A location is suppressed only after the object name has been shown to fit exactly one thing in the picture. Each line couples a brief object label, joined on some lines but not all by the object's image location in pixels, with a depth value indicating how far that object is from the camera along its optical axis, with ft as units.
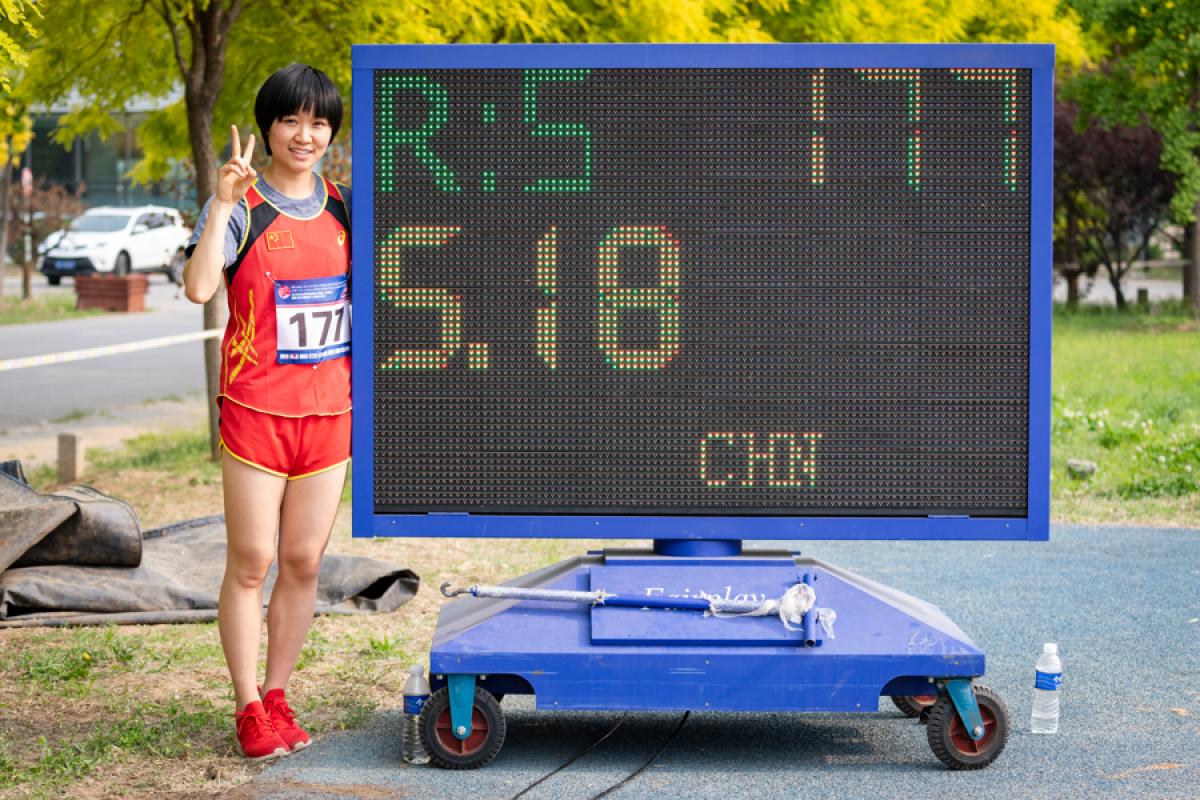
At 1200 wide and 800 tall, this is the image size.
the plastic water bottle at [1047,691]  35.20
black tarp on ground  46.60
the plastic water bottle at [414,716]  33.36
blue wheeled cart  32.72
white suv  240.13
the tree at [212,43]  72.60
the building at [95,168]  388.09
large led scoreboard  33.23
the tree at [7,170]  170.13
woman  32.75
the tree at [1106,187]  184.44
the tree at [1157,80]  134.37
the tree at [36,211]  211.93
